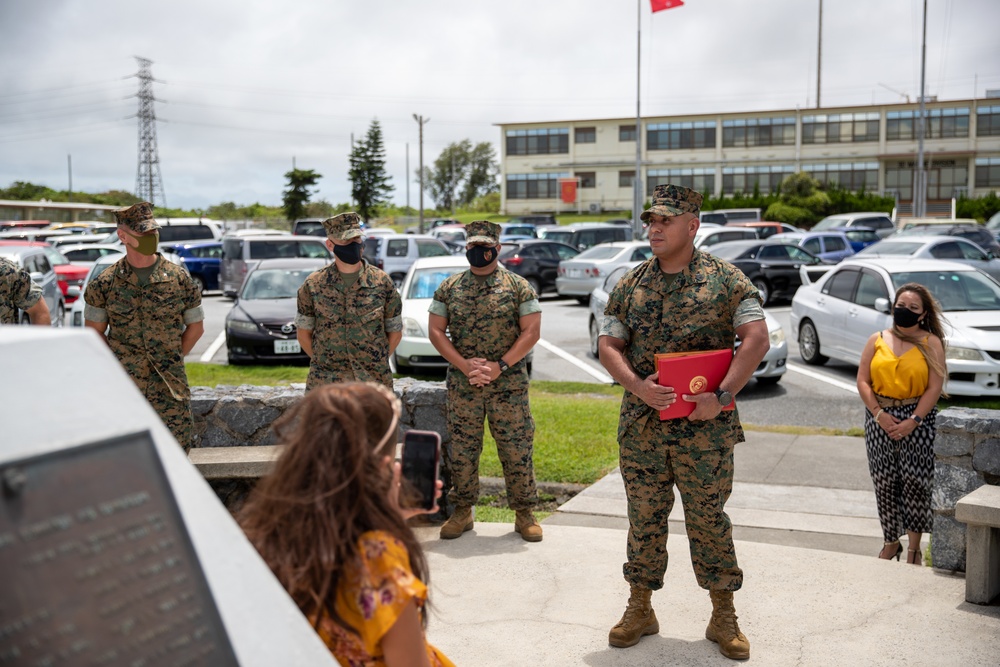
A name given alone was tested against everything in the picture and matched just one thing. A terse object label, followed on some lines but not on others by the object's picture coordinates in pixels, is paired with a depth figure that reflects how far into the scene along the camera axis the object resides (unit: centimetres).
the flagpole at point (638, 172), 3540
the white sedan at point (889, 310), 1038
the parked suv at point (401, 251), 2350
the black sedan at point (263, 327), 1283
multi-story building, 6325
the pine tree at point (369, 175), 6206
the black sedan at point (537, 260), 2520
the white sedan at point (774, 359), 1182
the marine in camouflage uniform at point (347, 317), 596
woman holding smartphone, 214
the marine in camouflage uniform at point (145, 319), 555
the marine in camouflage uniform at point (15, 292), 649
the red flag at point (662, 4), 3167
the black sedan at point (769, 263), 2239
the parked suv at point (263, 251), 2331
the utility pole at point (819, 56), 7088
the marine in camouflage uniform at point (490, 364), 601
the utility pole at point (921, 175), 4028
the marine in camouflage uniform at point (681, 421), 427
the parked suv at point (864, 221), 4109
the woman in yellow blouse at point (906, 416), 571
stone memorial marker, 166
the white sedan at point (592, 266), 2211
